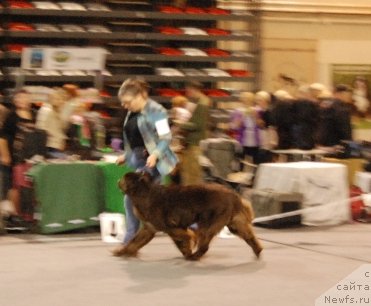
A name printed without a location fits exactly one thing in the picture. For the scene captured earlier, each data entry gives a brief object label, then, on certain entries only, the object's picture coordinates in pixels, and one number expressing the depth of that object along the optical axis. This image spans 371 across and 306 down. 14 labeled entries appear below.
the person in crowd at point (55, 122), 12.26
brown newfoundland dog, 8.73
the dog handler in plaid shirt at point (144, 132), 8.94
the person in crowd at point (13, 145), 11.13
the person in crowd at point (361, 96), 19.50
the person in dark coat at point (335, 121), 13.69
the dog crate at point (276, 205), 11.68
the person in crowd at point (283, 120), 14.41
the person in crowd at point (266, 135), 14.80
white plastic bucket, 10.63
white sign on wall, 14.76
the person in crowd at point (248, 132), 14.73
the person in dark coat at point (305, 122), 14.07
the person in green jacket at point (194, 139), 12.56
